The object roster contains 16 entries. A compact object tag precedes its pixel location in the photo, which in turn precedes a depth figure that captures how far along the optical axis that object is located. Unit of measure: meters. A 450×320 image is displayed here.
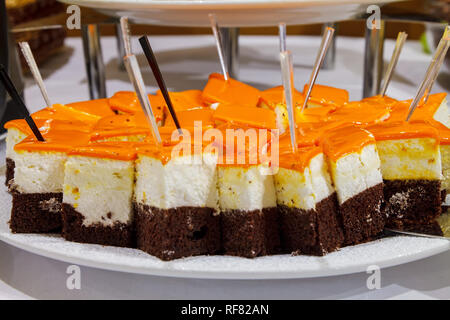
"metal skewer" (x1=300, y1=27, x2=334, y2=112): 0.48
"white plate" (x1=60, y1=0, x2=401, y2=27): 0.52
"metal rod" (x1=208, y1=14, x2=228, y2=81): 0.55
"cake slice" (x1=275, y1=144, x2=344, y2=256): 0.42
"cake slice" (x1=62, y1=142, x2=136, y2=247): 0.44
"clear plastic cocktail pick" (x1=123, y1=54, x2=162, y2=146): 0.41
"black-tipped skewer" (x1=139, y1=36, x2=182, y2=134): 0.42
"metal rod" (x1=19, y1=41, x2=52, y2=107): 0.48
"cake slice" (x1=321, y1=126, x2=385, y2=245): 0.43
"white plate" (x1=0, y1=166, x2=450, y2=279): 0.40
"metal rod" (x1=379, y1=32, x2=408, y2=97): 0.51
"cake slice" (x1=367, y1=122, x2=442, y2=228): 0.45
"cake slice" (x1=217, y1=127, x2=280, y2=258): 0.42
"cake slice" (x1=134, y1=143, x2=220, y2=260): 0.42
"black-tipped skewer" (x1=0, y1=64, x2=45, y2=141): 0.44
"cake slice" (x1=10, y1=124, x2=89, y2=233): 0.45
